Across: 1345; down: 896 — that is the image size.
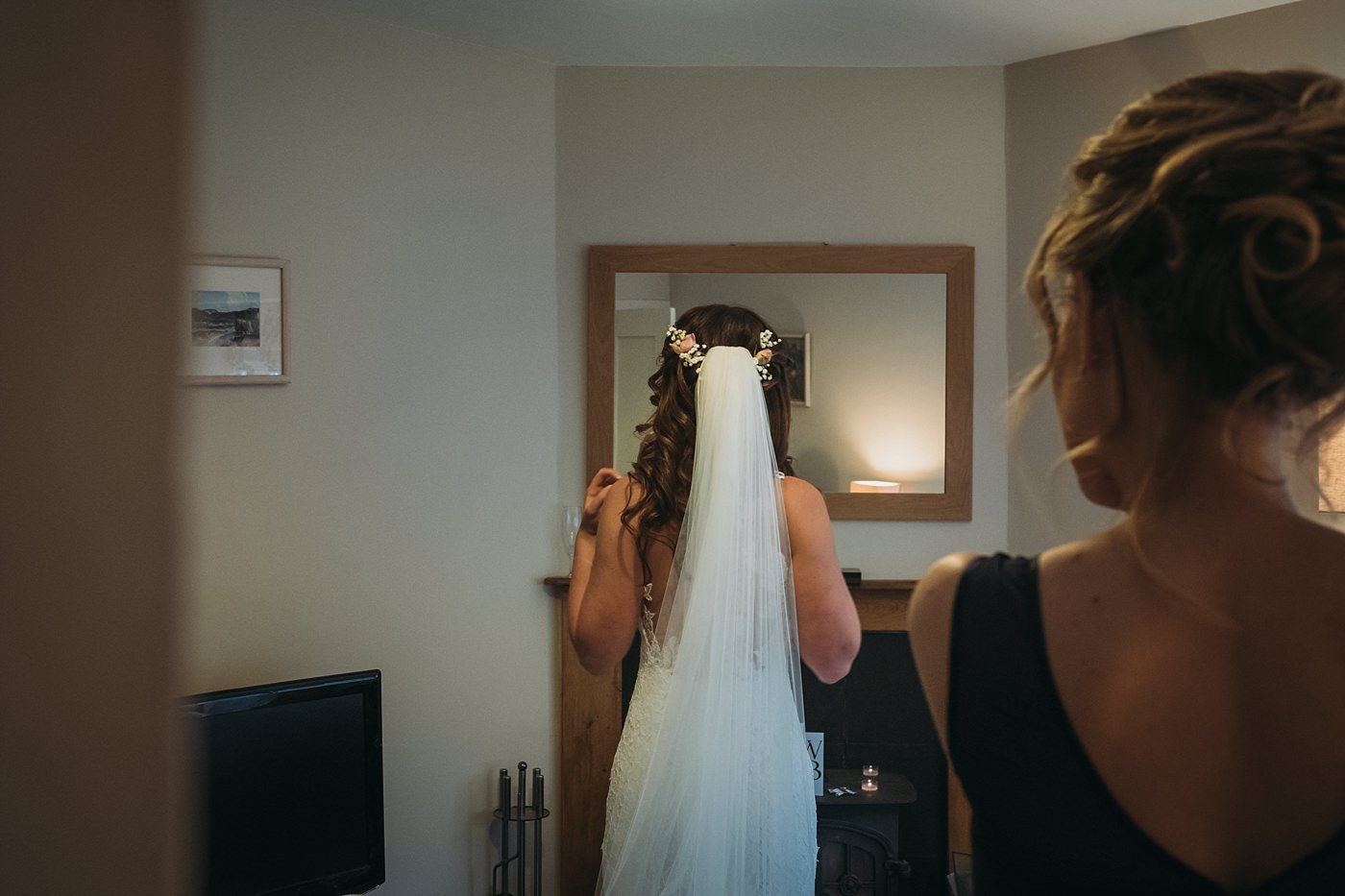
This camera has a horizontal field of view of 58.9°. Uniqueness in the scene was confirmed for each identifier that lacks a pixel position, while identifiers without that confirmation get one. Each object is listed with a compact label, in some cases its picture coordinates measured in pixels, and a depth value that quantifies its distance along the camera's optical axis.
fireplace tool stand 3.49
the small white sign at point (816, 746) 3.65
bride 2.43
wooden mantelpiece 3.68
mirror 3.74
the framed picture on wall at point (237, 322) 3.10
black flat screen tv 2.82
